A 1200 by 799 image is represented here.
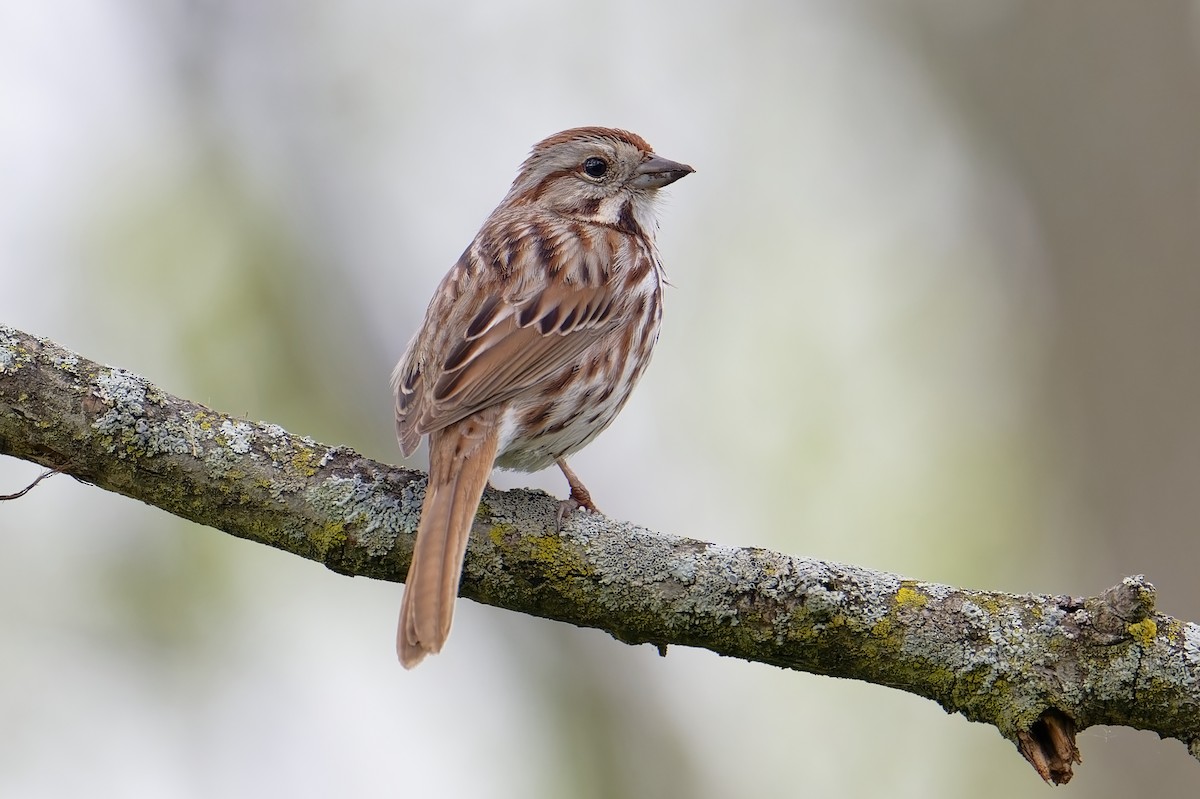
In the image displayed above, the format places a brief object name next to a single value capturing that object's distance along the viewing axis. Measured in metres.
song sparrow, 7.55
